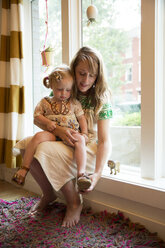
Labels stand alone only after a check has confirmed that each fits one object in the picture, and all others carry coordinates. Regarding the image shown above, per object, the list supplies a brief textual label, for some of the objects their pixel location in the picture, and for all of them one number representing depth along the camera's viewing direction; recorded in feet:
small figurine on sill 4.68
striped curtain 6.59
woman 4.14
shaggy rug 3.61
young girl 4.16
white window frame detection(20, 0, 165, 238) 3.94
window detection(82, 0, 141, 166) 5.20
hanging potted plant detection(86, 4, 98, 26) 5.12
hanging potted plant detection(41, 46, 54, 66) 5.97
